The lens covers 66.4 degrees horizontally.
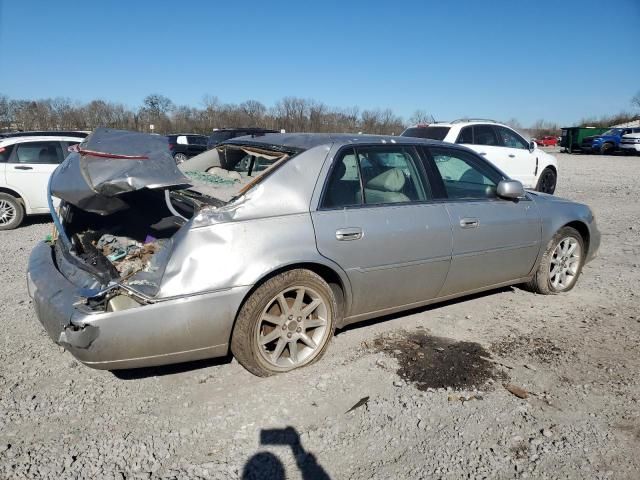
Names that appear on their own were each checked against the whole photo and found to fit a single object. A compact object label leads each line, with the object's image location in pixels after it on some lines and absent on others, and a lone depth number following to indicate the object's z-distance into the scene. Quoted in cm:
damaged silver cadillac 277
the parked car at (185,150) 2028
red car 5084
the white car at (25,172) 804
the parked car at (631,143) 2853
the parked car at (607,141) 3063
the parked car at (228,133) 1812
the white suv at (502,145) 951
